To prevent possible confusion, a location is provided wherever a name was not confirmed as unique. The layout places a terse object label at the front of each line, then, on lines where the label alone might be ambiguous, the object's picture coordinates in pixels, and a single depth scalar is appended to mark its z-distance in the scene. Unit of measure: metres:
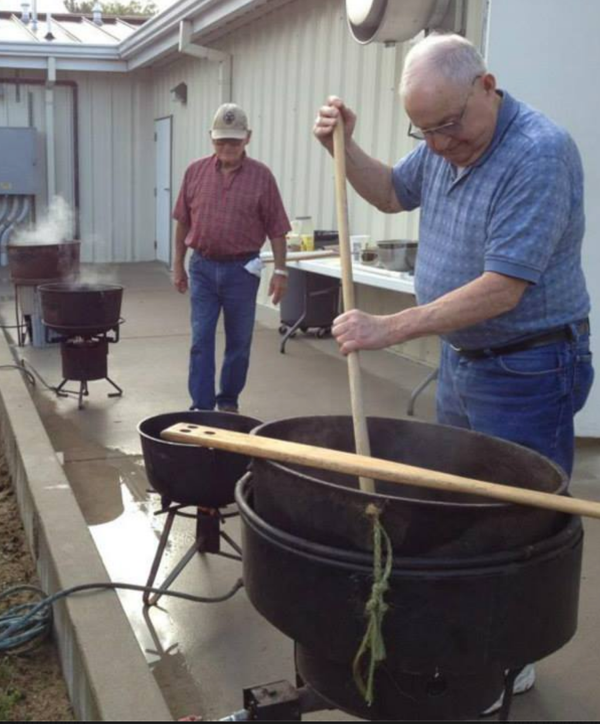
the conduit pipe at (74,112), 14.22
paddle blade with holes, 1.66
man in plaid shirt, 5.31
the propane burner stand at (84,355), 5.82
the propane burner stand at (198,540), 3.26
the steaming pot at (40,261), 7.05
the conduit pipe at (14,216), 14.26
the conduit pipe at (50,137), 14.12
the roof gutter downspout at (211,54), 10.80
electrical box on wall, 13.66
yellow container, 7.91
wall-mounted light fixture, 12.92
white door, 14.03
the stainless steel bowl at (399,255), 6.26
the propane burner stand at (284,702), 1.92
